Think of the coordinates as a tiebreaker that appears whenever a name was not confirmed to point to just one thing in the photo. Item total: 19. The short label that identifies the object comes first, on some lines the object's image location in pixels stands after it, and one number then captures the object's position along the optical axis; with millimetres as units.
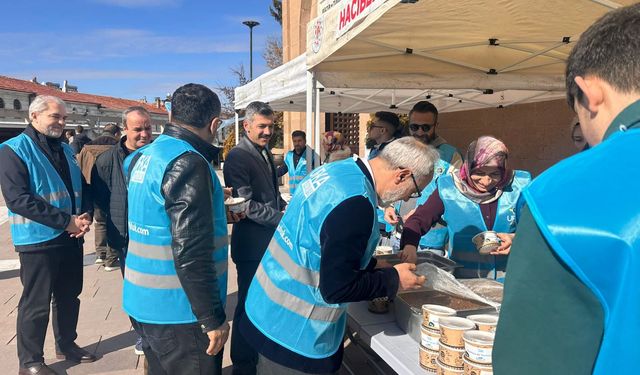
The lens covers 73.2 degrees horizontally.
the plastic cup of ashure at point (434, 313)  1535
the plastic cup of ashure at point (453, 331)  1413
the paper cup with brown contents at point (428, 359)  1498
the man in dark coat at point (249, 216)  2984
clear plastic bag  1874
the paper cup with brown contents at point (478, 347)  1299
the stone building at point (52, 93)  29495
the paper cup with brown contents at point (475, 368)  1300
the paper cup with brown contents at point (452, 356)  1406
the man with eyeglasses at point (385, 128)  4629
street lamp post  19375
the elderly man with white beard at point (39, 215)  2867
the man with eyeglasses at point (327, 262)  1531
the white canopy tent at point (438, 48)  3139
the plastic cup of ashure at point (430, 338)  1498
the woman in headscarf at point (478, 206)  2377
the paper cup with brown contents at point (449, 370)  1398
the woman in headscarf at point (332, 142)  6125
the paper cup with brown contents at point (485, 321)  1468
